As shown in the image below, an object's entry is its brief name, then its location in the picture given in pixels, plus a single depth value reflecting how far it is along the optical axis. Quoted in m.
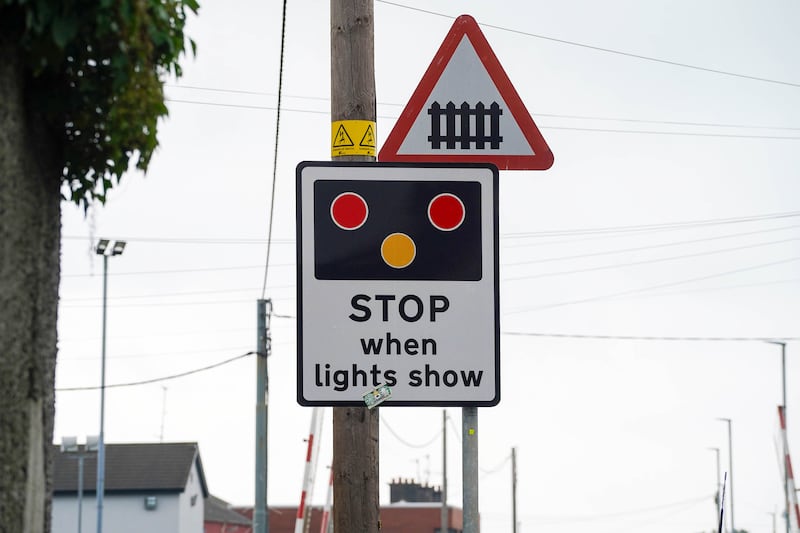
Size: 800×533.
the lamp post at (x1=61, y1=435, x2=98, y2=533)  56.36
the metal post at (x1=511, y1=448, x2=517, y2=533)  61.19
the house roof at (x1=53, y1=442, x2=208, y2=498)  68.81
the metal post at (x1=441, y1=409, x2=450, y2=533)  58.59
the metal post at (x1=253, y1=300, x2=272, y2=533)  31.52
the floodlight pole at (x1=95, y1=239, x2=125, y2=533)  47.16
